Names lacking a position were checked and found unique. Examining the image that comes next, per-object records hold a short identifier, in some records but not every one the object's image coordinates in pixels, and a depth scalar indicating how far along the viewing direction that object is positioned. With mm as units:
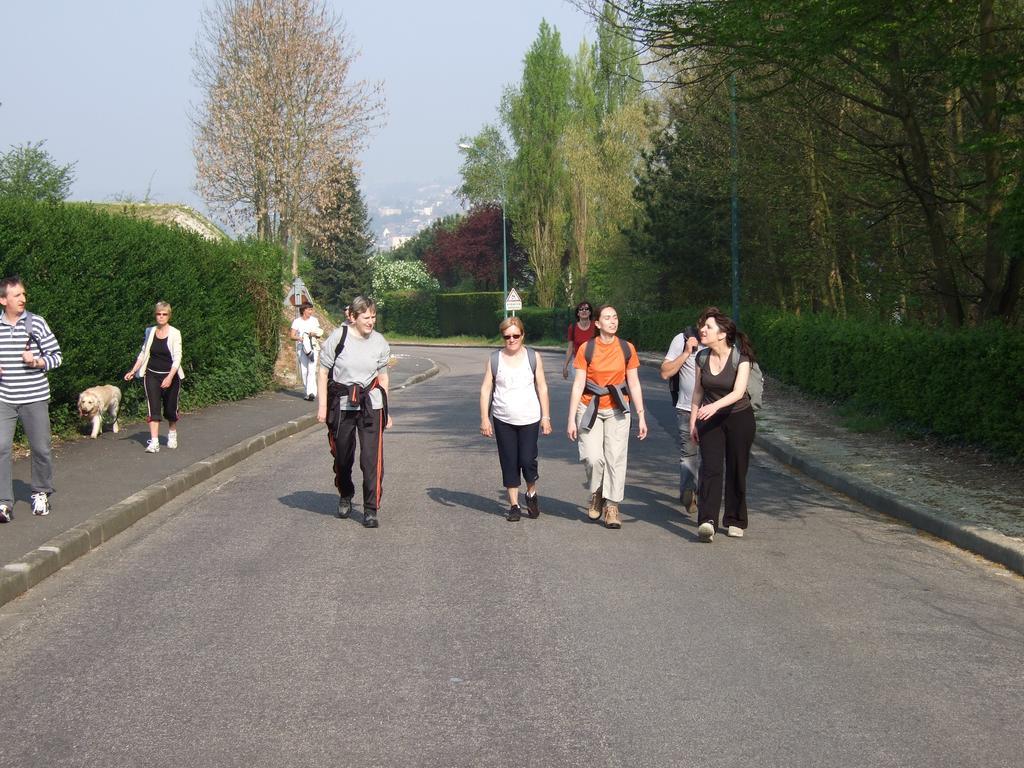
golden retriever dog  13922
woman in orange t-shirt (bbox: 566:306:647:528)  9266
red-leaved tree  82250
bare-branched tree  38000
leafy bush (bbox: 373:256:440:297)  98812
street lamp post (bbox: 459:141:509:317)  86075
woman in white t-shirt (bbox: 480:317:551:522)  9492
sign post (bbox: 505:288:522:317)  55178
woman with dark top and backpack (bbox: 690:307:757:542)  8781
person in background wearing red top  14000
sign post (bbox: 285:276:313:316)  22953
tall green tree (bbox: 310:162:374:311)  80500
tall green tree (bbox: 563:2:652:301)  50000
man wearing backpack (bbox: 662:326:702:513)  9938
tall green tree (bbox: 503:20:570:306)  64188
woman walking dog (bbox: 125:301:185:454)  13109
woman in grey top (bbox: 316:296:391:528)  9422
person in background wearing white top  20812
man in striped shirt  8812
